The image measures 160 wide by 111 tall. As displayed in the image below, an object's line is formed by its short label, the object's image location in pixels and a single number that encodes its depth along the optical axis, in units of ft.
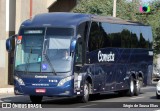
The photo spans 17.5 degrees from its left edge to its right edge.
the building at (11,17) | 111.75
